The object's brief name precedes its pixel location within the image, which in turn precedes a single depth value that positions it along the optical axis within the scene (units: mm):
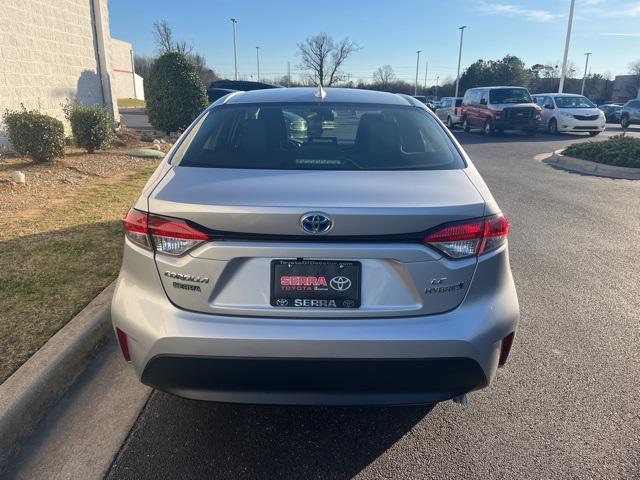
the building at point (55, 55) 10453
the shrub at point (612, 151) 11500
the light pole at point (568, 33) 31016
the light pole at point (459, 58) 55819
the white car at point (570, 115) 20819
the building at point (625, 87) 62425
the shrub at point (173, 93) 14492
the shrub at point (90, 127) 10570
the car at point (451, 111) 26422
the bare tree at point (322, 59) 56856
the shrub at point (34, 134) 8812
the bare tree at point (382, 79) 76200
